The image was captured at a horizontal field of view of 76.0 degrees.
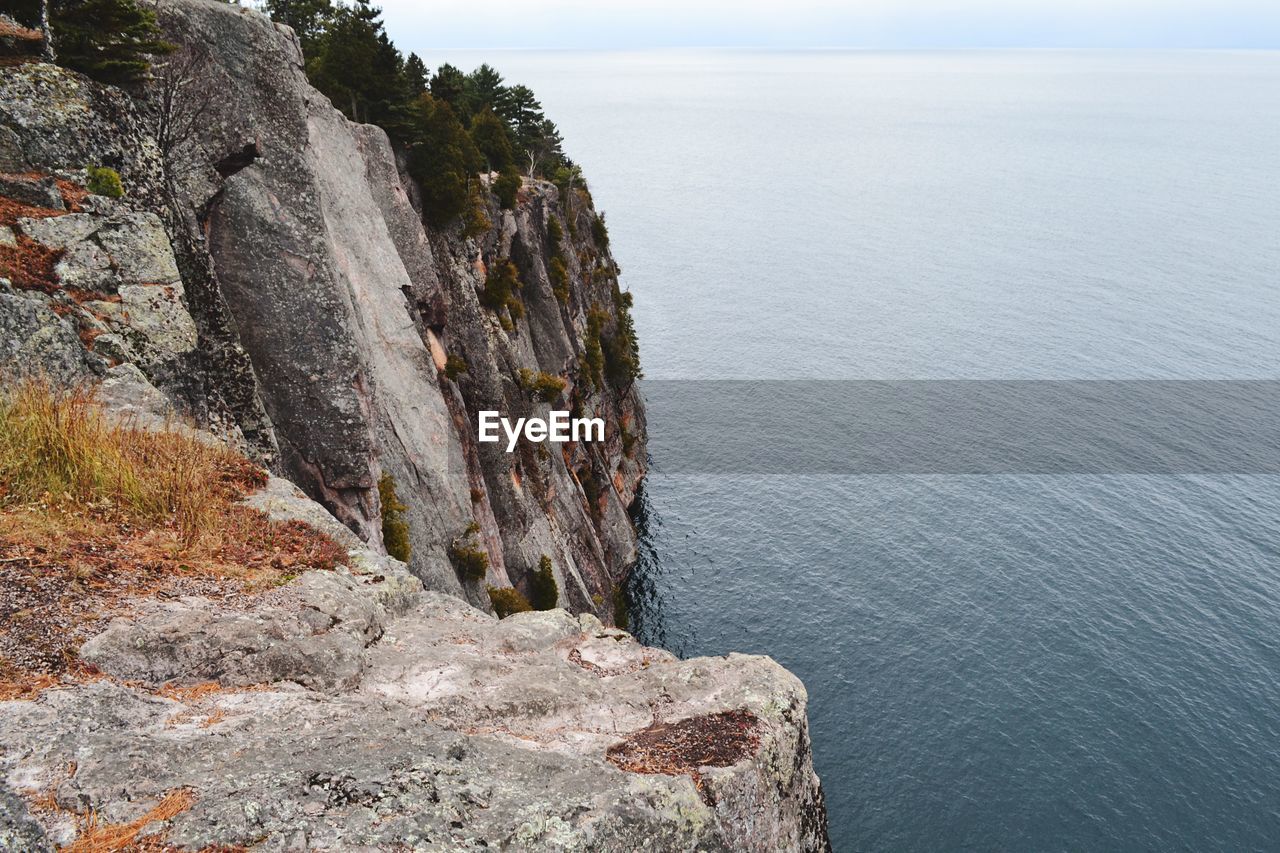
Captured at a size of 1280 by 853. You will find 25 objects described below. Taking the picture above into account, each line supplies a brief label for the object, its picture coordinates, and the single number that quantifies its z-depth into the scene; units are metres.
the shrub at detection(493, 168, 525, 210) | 60.62
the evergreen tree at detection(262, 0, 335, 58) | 66.38
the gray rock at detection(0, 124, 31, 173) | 18.83
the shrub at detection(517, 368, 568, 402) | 56.31
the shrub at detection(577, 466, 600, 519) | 71.38
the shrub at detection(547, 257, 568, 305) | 71.75
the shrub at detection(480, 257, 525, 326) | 55.53
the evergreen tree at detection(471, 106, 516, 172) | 71.06
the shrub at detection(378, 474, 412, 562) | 32.25
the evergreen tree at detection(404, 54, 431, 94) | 65.56
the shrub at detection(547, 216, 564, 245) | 73.19
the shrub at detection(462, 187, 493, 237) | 52.19
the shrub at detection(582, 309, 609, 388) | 77.88
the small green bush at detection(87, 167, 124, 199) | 19.61
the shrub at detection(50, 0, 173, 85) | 21.83
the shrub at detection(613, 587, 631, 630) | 67.18
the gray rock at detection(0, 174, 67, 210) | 18.61
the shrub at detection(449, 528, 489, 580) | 38.62
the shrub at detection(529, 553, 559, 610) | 49.03
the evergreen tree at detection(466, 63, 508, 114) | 87.38
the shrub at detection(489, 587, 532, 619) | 41.91
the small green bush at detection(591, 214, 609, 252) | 89.76
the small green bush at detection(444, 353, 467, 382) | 45.22
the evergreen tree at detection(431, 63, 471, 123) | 65.81
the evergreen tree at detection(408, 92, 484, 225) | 48.62
